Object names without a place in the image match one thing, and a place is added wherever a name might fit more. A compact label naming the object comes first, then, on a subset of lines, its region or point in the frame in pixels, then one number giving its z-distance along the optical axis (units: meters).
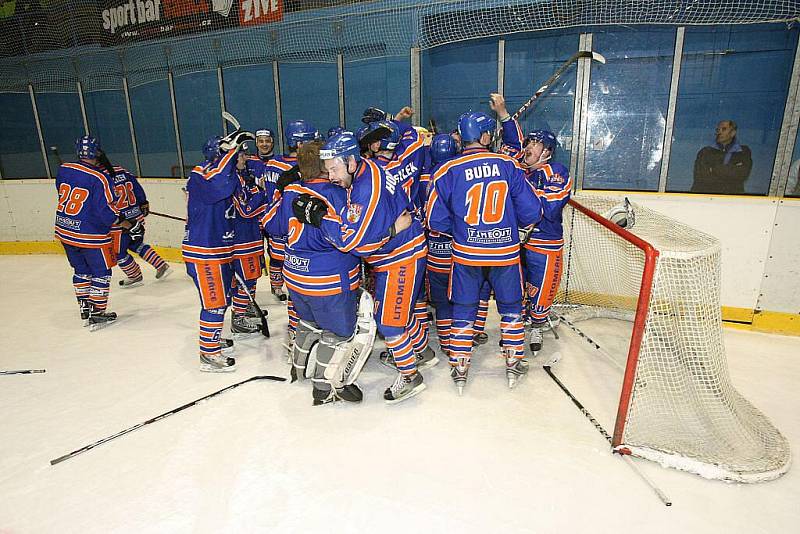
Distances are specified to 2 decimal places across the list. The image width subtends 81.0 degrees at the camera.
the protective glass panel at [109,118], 7.86
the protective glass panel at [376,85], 5.94
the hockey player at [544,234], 2.84
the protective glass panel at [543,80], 4.68
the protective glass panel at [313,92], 6.27
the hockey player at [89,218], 3.62
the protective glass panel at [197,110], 7.00
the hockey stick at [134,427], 2.21
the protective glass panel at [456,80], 5.10
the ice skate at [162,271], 5.15
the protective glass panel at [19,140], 8.65
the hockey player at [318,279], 2.22
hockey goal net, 1.99
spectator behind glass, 4.09
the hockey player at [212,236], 2.70
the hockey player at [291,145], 3.09
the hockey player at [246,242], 3.33
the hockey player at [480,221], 2.39
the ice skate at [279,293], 4.41
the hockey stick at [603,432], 1.89
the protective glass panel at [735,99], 4.00
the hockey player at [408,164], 2.73
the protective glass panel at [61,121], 8.01
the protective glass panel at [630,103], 4.29
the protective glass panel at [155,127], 7.39
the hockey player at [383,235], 2.14
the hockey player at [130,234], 4.28
